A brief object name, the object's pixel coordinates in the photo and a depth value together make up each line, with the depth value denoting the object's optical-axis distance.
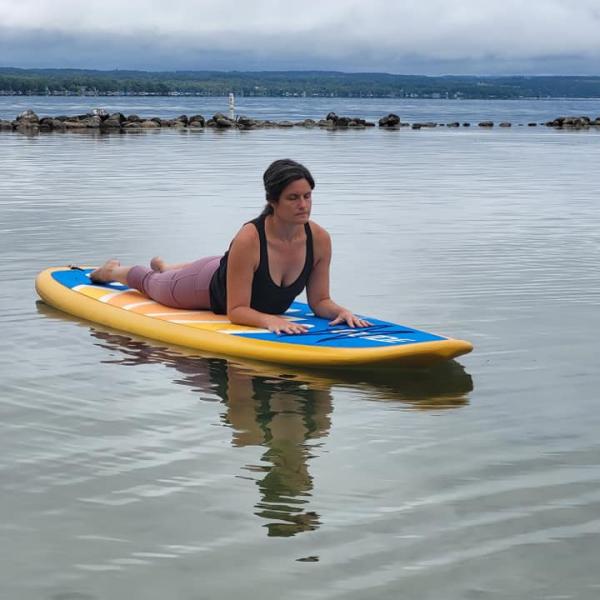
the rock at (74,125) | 50.27
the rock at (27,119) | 49.84
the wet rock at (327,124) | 59.13
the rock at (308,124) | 58.69
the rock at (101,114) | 51.96
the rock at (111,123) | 52.50
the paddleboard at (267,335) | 7.25
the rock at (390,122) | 61.09
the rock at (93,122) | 51.00
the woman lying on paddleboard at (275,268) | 7.64
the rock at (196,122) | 56.25
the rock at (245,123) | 55.41
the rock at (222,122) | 54.69
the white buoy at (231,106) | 58.28
